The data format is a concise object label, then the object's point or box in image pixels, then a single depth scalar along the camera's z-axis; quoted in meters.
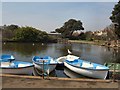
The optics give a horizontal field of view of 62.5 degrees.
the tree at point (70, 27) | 40.01
